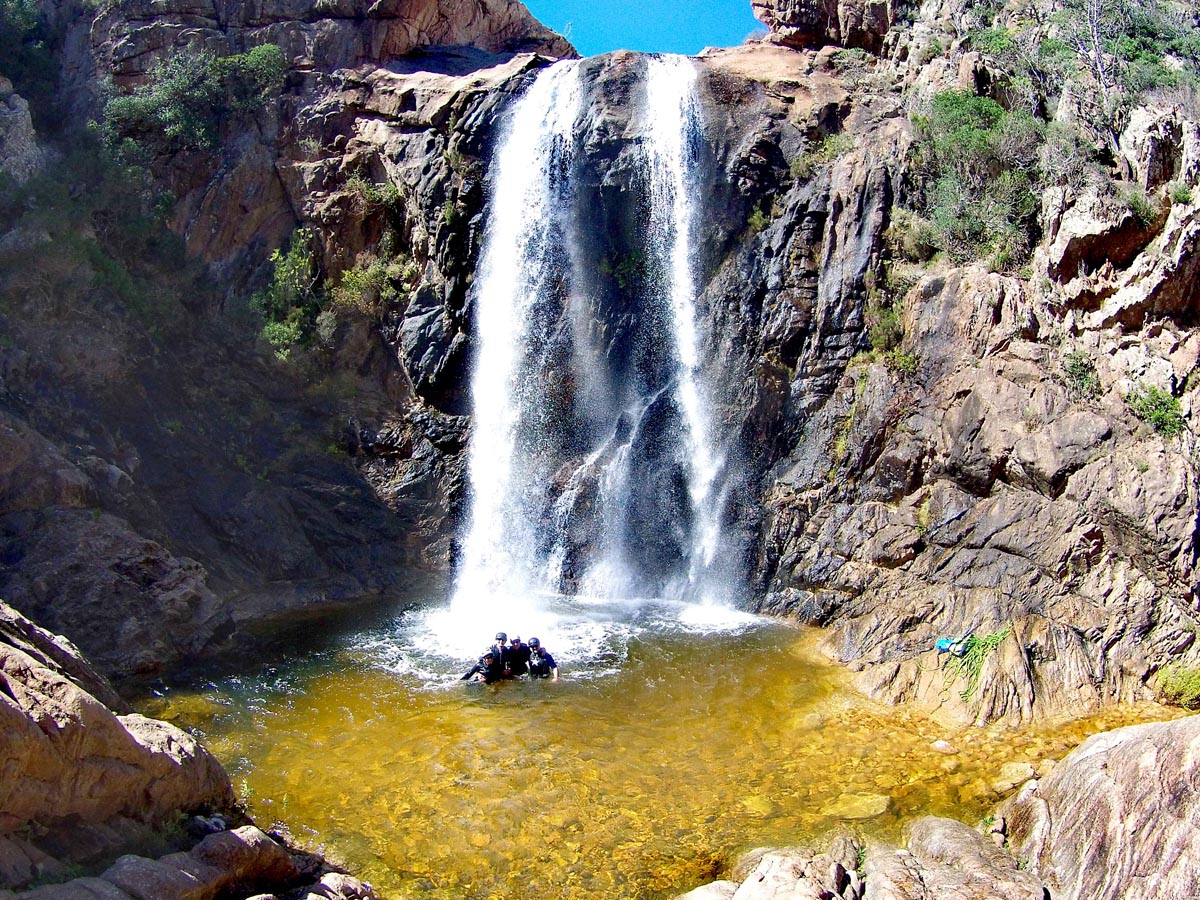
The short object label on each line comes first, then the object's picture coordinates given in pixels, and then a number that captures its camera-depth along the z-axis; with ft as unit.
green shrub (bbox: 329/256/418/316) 77.56
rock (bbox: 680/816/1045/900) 24.34
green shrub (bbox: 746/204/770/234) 70.64
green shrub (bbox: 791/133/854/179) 70.95
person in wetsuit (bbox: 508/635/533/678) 45.39
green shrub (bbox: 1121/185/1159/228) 54.65
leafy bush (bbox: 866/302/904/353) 61.21
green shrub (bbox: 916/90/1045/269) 60.70
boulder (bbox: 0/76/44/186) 69.51
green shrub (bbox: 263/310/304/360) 74.38
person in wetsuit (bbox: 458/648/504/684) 44.78
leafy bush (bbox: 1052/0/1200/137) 63.98
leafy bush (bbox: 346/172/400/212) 80.28
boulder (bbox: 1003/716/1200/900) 21.99
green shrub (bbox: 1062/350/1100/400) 49.98
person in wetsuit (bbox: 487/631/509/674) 45.14
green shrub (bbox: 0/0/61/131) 81.82
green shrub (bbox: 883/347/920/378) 58.39
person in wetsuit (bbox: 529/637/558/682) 45.55
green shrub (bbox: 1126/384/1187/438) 47.29
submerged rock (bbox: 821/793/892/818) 31.45
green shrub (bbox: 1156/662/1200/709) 39.40
